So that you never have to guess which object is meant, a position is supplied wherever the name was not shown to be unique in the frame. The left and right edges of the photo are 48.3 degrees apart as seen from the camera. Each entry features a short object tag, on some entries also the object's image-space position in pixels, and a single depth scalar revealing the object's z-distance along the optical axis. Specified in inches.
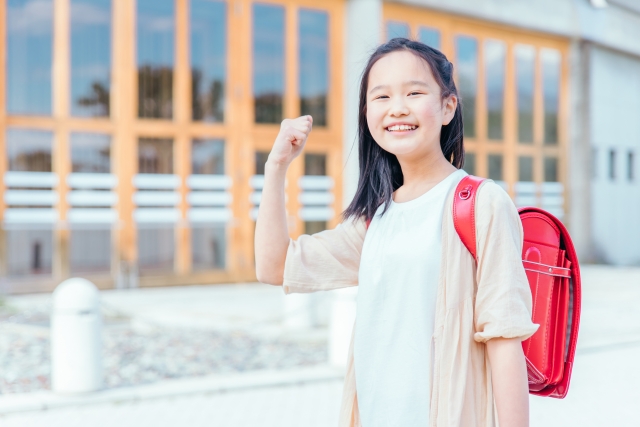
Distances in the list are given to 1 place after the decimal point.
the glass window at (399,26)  555.5
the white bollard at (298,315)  337.1
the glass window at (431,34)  584.4
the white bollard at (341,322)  250.7
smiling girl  61.6
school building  440.8
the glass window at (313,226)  530.9
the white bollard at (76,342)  218.7
